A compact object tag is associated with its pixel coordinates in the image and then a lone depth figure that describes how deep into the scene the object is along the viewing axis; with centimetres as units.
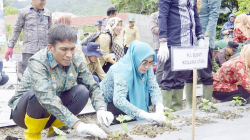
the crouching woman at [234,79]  324
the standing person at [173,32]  286
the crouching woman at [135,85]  229
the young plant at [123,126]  187
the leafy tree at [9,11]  4930
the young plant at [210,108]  282
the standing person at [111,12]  543
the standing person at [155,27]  485
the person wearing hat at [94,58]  355
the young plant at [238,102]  285
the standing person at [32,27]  354
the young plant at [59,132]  169
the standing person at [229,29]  726
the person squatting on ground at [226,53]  520
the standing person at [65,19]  389
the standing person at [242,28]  554
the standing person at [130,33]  632
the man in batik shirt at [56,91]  187
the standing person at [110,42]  399
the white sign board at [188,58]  180
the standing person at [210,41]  322
